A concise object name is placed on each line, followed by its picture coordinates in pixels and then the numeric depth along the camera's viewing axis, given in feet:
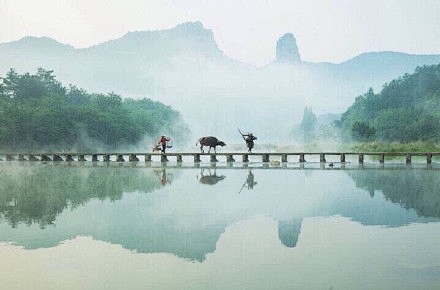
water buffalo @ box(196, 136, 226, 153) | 185.16
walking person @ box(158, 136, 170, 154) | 178.12
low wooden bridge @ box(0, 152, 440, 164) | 158.30
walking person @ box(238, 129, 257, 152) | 171.22
